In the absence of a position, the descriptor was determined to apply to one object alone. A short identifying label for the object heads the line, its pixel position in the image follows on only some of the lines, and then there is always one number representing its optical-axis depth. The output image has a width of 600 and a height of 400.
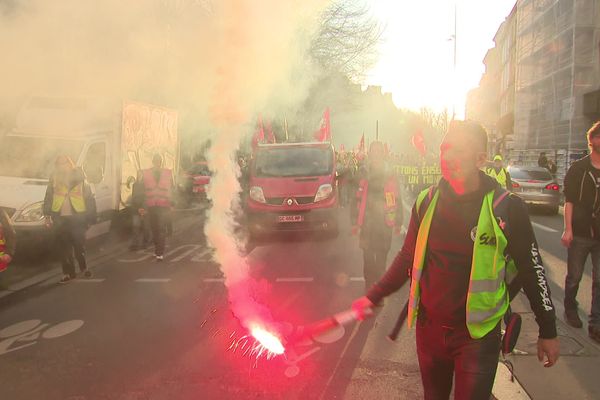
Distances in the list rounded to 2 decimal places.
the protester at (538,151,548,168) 20.19
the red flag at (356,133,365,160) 18.64
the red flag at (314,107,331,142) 17.77
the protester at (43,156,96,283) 6.63
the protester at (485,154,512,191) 9.04
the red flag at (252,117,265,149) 11.99
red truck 9.55
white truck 7.70
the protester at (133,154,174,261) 8.23
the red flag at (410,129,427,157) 16.03
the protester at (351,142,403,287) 5.57
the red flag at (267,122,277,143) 15.56
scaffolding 22.69
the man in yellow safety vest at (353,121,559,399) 2.08
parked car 13.64
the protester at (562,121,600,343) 4.36
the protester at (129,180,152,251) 8.83
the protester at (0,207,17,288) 4.58
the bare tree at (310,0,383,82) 14.81
